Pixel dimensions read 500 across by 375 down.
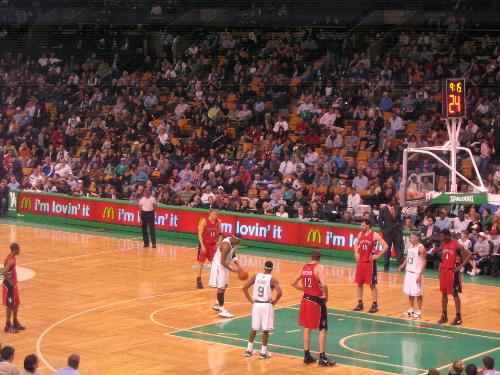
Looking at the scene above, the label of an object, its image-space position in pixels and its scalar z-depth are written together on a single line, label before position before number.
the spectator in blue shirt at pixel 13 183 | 36.72
